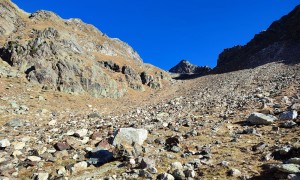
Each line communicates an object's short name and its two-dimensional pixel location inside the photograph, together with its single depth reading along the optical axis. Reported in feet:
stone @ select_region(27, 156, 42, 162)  29.00
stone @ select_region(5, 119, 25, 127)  47.50
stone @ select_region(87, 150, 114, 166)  27.87
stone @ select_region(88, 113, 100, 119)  59.09
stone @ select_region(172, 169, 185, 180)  22.43
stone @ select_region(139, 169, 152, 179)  23.33
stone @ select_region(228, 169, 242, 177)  22.33
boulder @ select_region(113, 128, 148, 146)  32.05
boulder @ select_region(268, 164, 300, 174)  20.53
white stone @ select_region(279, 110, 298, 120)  37.49
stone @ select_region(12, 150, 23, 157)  30.89
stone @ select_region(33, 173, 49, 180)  25.03
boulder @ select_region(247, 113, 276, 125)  37.62
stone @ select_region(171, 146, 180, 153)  29.46
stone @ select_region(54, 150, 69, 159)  29.87
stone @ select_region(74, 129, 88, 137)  37.46
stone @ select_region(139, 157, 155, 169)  24.83
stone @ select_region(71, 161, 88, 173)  26.28
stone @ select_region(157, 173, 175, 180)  22.24
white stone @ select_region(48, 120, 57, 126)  50.71
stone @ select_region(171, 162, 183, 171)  24.82
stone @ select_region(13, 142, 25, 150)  32.84
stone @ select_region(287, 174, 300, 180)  18.89
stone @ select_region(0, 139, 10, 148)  33.08
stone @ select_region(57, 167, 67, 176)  25.78
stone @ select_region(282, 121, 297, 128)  34.30
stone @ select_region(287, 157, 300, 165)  21.93
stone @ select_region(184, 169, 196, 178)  22.66
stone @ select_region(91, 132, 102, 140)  36.38
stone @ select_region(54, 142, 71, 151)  31.79
